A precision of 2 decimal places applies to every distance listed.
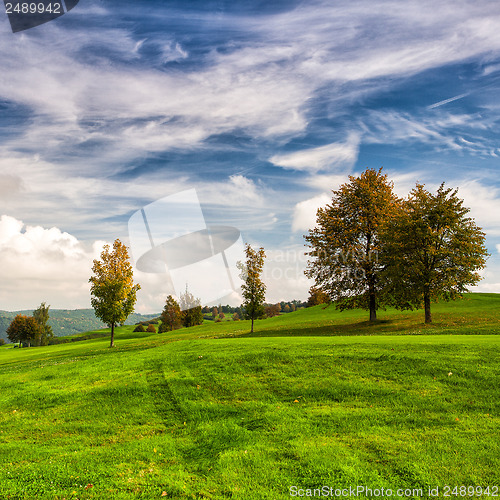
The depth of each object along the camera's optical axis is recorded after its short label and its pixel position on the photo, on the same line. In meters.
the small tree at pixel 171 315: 97.00
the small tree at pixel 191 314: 96.06
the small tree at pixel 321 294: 43.15
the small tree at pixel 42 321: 116.99
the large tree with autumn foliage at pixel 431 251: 35.78
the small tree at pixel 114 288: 42.75
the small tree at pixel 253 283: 48.59
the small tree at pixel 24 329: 114.56
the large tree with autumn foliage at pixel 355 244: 40.00
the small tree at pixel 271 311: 147.11
